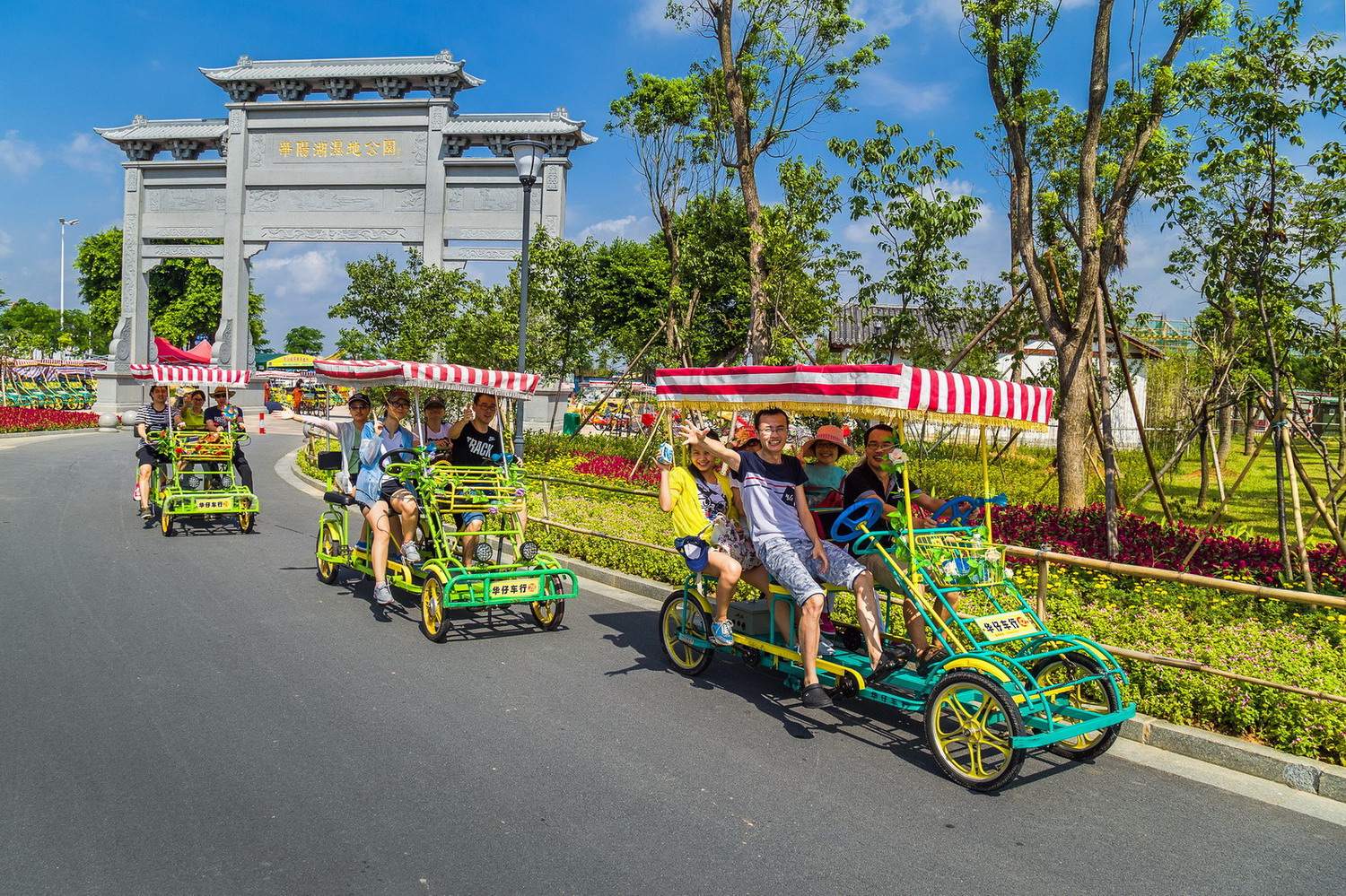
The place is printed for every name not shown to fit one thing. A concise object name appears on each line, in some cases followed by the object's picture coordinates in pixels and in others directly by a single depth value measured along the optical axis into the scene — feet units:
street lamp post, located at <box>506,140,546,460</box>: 43.34
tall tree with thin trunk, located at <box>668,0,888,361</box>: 46.19
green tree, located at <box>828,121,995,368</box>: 39.99
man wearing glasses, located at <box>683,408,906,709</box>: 18.44
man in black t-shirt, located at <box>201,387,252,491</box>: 42.91
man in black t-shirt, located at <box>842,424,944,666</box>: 19.66
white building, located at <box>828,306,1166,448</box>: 46.53
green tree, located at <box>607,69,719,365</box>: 55.16
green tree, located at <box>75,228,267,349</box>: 193.77
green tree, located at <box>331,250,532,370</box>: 69.10
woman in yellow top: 20.71
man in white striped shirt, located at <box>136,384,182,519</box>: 42.11
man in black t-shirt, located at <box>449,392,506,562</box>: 28.45
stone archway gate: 112.68
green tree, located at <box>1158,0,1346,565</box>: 32.14
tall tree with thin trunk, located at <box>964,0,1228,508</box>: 33.32
